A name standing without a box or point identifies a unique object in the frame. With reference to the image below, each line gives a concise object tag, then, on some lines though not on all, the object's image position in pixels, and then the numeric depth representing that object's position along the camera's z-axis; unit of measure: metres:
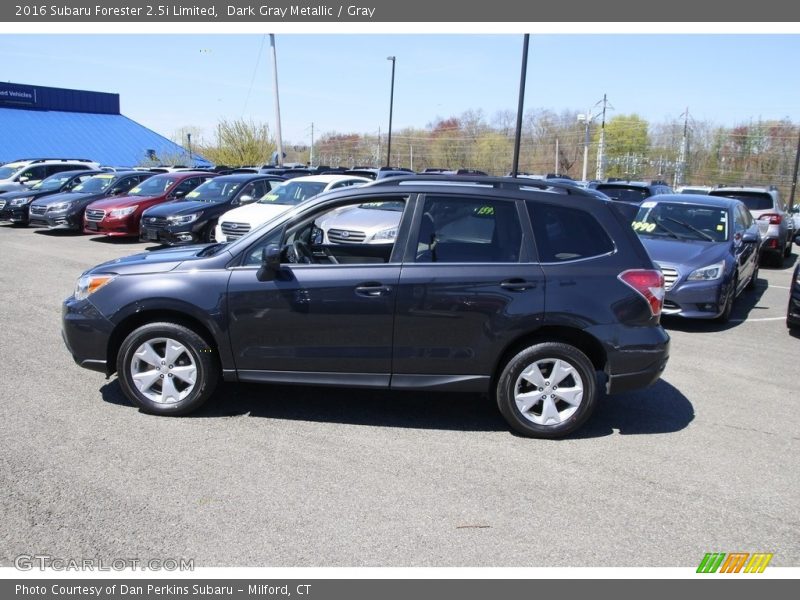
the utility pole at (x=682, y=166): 46.22
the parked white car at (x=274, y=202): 12.70
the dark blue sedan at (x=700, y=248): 8.31
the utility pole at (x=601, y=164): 49.41
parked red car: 15.27
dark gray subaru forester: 4.77
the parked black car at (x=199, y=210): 13.55
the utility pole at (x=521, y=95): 17.15
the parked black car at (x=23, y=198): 18.22
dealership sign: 45.66
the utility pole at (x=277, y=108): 31.58
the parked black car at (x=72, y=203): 16.38
